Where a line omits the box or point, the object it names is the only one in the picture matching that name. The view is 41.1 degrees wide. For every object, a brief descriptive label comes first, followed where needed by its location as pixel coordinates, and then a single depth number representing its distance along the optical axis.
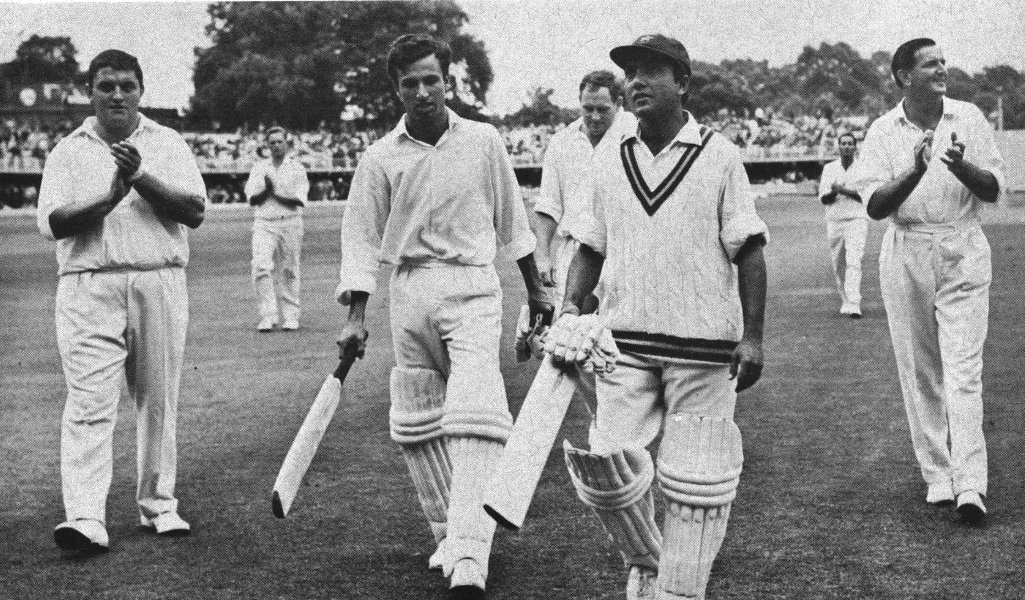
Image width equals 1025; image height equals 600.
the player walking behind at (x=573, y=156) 8.08
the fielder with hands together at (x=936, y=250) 6.34
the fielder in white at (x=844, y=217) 14.92
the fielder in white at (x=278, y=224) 14.85
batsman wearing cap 4.46
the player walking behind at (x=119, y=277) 6.08
